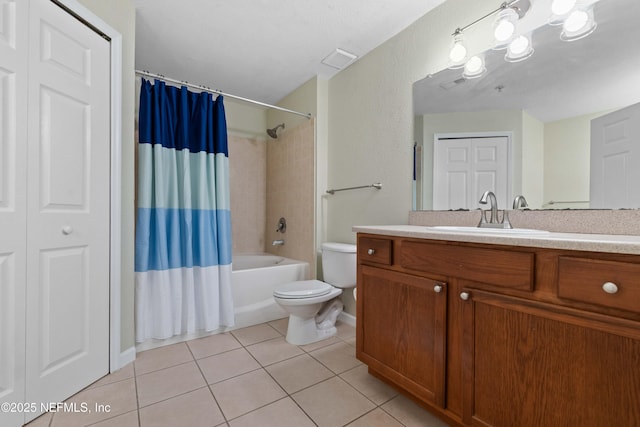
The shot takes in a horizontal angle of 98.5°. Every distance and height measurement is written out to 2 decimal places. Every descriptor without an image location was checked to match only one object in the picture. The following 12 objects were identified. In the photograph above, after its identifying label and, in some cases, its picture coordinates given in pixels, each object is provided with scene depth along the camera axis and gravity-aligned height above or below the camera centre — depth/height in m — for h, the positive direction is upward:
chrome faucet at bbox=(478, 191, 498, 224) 1.33 +0.05
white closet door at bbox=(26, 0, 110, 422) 1.22 +0.01
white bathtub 2.25 -0.66
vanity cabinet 0.72 -0.39
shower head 3.13 +0.90
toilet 1.88 -0.59
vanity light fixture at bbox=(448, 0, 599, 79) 1.19 +0.87
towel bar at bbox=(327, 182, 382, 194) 2.07 +0.20
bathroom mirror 1.11 +0.55
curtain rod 1.84 +0.91
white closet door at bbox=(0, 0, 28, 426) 1.11 +0.03
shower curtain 1.84 -0.04
